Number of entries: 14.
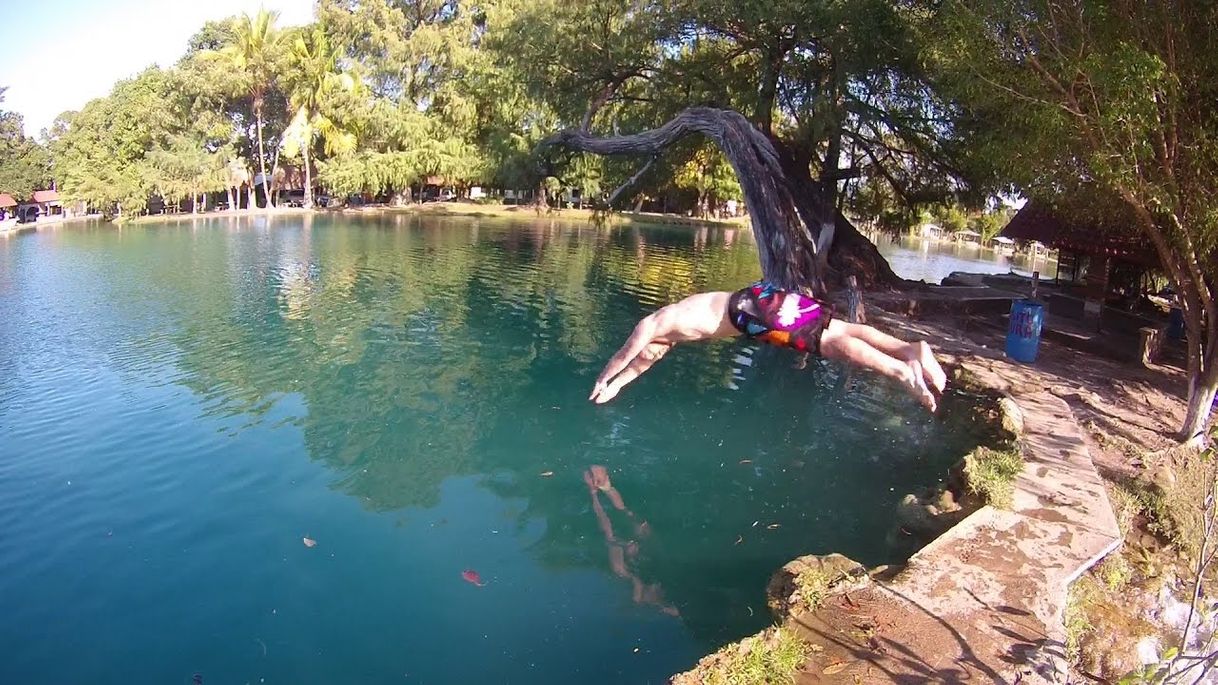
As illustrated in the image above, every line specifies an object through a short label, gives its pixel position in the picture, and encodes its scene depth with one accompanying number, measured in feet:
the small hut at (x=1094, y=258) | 48.06
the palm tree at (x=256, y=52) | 129.29
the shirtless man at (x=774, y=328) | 18.35
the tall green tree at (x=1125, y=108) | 24.22
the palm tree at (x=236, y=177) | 131.56
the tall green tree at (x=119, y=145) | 124.47
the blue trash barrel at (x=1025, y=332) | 39.09
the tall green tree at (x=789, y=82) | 48.91
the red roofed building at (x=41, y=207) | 136.87
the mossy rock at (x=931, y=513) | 21.59
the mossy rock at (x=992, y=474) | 20.51
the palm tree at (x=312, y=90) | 134.00
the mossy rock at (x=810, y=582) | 15.49
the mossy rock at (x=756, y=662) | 13.23
